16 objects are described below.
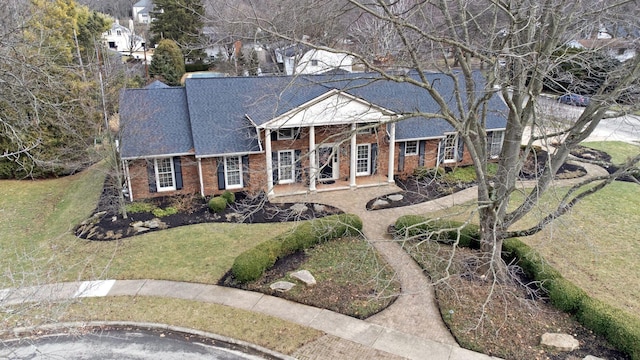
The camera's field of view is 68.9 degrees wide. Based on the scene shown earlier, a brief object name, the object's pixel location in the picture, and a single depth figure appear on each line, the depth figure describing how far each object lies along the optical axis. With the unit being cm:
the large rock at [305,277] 1443
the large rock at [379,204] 2064
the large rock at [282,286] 1417
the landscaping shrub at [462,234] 1670
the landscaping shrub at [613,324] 1141
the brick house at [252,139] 2088
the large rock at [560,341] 1166
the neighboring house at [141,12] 8212
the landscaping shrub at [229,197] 2062
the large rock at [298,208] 1972
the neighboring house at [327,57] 3896
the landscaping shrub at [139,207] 1997
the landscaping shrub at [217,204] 1983
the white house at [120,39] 6450
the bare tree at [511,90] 1154
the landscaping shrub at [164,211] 1964
